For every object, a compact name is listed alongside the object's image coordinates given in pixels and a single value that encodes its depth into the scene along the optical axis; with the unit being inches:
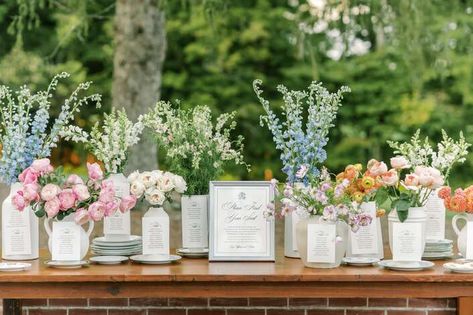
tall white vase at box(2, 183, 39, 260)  127.8
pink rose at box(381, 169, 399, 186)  122.2
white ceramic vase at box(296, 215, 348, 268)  119.9
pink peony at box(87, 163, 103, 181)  123.4
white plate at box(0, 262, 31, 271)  120.0
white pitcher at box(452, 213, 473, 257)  126.3
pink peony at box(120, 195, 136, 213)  125.4
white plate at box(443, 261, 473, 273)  118.0
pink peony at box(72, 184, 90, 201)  120.3
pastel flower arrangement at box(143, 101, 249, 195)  130.2
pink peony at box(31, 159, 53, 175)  121.5
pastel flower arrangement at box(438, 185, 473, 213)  125.3
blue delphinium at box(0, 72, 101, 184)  127.3
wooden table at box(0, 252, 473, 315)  115.7
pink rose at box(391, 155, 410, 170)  124.3
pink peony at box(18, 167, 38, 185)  121.0
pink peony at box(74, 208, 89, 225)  120.5
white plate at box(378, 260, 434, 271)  119.1
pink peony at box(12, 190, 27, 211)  120.0
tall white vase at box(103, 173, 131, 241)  128.9
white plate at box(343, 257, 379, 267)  123.1
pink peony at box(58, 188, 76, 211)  120.0
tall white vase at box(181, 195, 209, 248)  129.3
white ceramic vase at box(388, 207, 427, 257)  120.1
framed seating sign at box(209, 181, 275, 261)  125.8
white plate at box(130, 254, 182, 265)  124.6
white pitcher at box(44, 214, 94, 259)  122.1
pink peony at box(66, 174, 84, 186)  121.7
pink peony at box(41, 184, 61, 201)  119.6
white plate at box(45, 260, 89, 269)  122.2
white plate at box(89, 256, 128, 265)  125.2
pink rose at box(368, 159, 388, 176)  123.8
